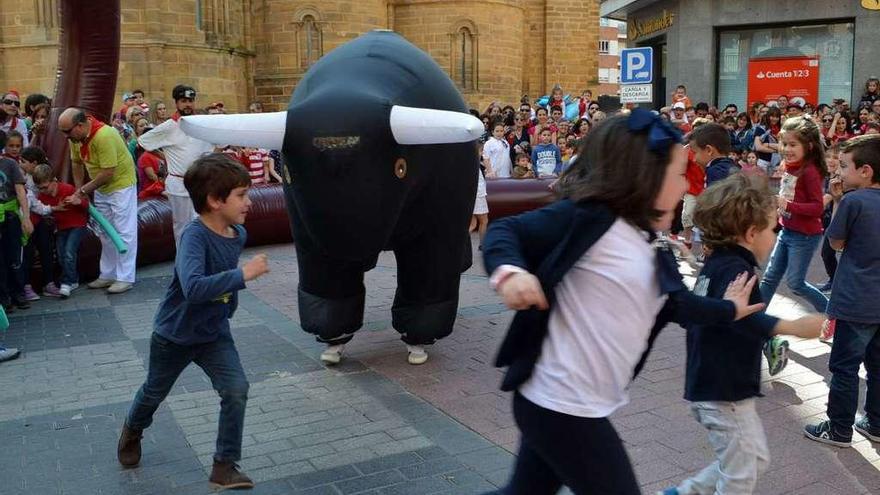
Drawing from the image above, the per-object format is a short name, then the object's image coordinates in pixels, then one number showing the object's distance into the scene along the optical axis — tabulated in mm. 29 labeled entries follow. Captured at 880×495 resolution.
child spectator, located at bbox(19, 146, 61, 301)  8083
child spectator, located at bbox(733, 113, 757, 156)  13922
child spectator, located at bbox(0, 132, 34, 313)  7363
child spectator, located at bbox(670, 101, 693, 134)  14000
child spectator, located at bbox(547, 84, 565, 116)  18912
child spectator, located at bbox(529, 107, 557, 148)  13994
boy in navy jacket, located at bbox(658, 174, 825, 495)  3043
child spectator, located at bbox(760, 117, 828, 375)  5207
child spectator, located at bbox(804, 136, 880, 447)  4070
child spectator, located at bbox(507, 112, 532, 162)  14539
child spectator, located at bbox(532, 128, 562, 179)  12406
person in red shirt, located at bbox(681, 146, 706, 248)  9344
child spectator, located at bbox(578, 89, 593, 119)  18516
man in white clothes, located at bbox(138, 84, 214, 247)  8648
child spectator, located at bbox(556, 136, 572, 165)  13361
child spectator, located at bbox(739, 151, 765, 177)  12516
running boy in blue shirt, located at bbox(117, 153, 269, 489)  3568
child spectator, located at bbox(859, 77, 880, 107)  16266
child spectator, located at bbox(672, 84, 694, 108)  16344
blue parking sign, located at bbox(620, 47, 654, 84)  12844
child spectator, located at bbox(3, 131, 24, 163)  8477
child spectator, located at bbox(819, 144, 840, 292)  6867
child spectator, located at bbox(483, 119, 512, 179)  13031
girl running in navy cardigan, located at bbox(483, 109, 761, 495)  2246
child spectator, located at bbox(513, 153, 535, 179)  12788
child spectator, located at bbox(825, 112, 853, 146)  13922
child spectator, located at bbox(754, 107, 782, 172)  13102
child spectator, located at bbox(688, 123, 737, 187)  6586
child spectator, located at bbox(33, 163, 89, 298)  8148
